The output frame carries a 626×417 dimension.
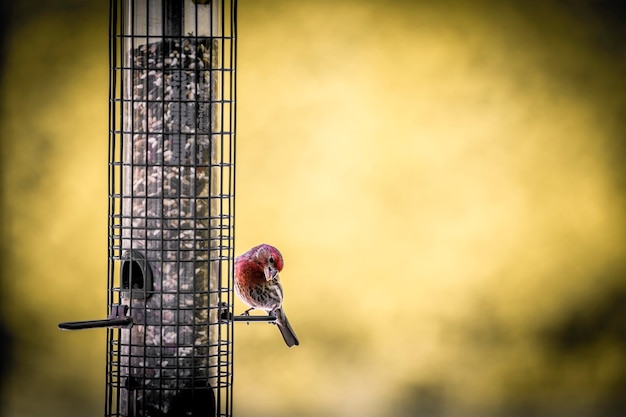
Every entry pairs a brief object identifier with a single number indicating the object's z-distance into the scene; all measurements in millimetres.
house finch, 7562
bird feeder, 6852
